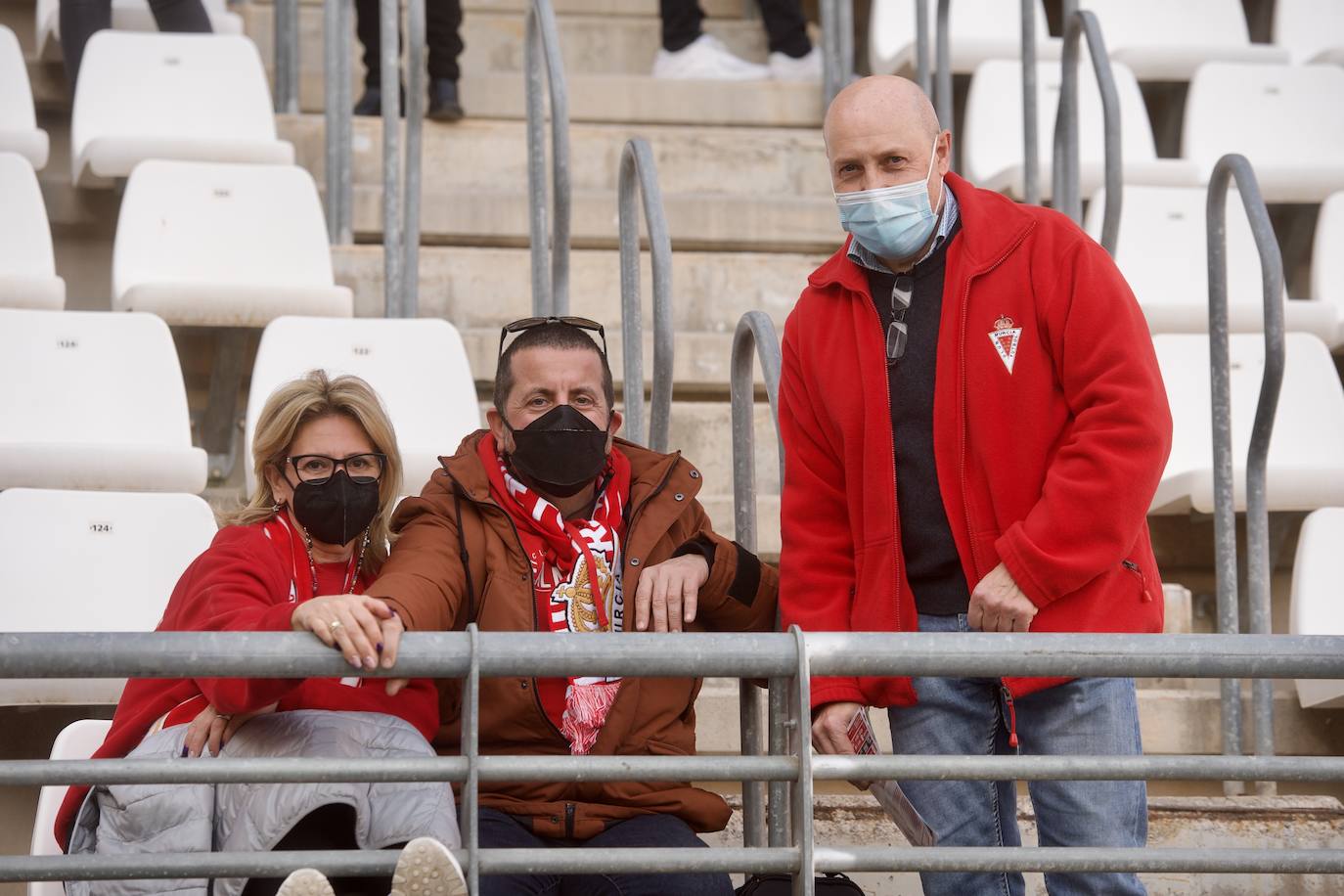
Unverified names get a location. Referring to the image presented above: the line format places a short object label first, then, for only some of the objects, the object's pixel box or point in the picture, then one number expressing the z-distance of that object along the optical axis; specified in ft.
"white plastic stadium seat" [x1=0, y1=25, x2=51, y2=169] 28.81
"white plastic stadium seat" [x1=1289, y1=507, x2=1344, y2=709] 21.35
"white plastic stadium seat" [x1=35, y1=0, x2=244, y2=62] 32.99
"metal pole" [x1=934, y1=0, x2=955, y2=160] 31.07
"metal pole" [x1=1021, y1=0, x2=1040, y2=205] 27.96
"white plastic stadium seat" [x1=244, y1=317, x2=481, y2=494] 23.65
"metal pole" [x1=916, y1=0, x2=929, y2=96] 31.06
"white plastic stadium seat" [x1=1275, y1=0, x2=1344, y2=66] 36.81
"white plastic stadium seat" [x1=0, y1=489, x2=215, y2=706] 19.70
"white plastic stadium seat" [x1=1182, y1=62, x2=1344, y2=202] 32.37
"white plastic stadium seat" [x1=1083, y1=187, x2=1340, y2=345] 27.66
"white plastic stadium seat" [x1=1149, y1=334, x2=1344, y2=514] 25.82
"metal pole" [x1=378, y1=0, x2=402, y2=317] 26.76
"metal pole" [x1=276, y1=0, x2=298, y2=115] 34.27
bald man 13.88
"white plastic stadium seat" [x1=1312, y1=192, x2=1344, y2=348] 28.48
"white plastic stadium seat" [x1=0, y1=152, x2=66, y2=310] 25.72
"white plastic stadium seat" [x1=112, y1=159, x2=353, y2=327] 25.61
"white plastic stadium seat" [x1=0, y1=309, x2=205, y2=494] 22.22
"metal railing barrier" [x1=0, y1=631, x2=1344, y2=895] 11.85
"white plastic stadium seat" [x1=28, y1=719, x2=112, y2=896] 16.06
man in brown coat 15.47
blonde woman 13.70
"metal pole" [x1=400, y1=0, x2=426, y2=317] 26.53
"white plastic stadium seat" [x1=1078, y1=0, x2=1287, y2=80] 34.76
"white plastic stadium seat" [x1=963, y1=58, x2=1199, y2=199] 31.27
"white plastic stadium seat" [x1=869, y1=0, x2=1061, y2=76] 34.55
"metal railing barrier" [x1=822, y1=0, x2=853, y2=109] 34.63
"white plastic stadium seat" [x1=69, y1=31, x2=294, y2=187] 29.86
